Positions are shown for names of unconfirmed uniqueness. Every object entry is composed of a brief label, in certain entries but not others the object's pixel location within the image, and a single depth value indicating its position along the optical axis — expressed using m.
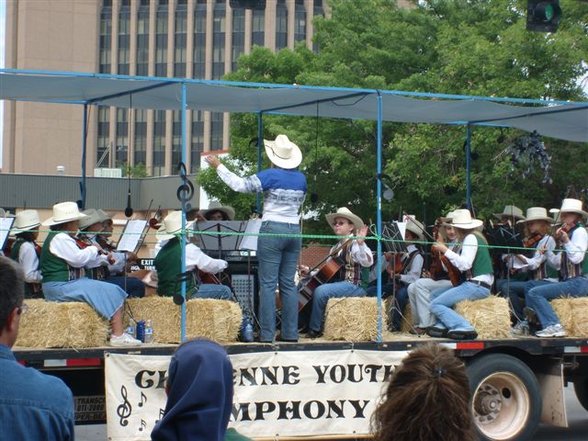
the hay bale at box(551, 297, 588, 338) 12.19
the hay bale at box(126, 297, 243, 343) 10.58
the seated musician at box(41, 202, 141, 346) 10.32
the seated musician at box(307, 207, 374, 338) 11.70
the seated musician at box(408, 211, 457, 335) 12.25
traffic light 12.98
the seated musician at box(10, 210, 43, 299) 11.28
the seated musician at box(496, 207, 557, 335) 12.80
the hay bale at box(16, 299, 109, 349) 9.97
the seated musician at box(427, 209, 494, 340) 11.75
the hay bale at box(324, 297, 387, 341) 11.27
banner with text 10.12
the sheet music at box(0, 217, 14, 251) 10.87
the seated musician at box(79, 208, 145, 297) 11.51
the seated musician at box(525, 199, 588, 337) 12.22
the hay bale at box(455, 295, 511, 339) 11.80
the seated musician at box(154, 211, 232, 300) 11.03
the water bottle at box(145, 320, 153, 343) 10.70
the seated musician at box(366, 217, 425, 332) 12.80
